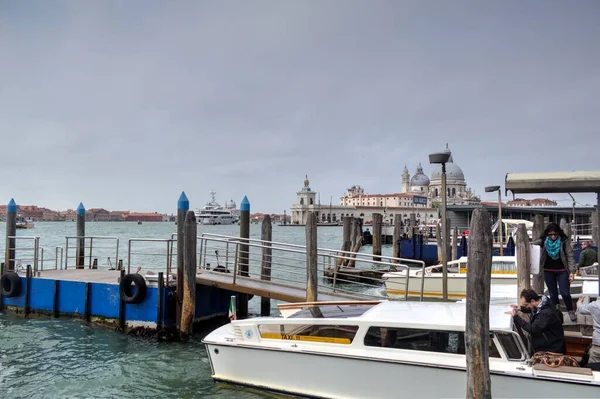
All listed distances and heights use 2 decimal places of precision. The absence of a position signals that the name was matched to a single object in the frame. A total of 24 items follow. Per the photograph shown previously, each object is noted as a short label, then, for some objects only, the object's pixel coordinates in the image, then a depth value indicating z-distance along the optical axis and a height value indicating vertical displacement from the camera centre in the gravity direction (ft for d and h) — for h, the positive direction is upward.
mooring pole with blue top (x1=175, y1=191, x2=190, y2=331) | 38.42 -2.85
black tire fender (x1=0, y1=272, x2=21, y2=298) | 45.60 -6.46
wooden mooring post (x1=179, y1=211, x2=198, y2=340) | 37.70 -4.74
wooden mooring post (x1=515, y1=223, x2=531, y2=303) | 29.07 -2.36
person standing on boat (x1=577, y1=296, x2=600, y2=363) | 21.83 -4.92
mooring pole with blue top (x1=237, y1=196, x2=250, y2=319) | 47.70 -1.47
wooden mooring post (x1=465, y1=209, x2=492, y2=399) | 20.15 -4.06
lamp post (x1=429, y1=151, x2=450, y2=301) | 34.65 +2.62
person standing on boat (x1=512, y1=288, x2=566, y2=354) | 22.08 -4.69
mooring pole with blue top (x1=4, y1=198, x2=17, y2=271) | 49.19 -1.90
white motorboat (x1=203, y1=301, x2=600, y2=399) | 21.39 -6.56
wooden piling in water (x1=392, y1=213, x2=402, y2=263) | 97.95 -4.17
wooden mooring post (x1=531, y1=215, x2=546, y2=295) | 29.63 -3.69
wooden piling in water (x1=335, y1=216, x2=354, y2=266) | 89.51 -2.79
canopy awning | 23.06 +1.83
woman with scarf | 28.30 -2.34
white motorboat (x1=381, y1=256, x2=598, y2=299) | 51.01 -6.98
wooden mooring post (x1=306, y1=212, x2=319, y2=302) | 34.63 -2.94
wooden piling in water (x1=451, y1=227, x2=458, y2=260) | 80.18 -4.28
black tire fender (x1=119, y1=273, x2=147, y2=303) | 39.11 -5.71
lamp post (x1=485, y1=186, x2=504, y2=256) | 74.29 +4.67
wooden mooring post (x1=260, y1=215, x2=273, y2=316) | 46.19 -3.93
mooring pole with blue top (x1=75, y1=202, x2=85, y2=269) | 55.21 -2.29
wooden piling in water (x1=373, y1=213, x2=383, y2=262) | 95.76 -2.91
